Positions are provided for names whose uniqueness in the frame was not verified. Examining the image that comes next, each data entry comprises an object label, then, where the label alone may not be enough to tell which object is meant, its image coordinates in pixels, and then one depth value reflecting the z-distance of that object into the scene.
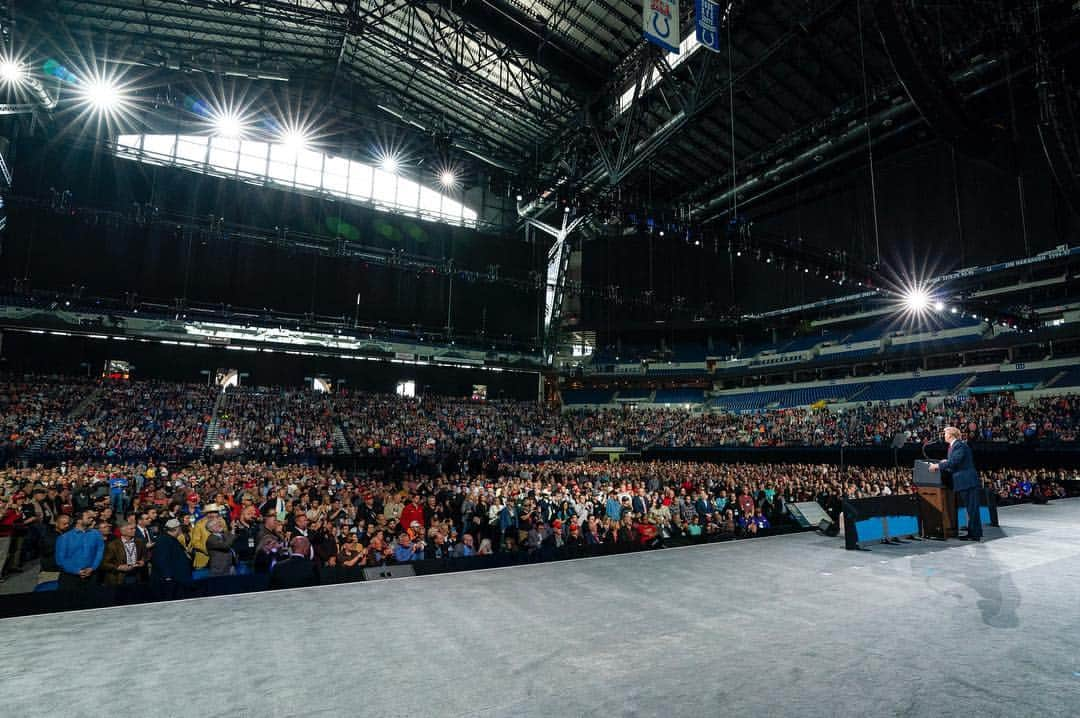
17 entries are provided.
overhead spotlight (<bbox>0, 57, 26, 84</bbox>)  17.56
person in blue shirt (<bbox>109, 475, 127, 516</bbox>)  12.92
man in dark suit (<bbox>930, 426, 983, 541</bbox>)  6.74
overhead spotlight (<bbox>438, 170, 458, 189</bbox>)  23.88
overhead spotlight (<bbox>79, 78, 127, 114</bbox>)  20.59
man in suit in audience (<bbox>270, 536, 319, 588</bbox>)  5.60
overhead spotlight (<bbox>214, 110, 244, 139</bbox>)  24.41
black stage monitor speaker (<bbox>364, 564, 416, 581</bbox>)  5.98
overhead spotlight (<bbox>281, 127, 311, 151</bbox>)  26.55
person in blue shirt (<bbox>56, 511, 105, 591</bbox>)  5.46
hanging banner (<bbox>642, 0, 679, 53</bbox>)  11.89
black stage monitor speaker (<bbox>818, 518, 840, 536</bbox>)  8.34
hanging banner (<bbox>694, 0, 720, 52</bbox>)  12.67
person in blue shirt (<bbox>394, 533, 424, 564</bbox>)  7.43
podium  7.40
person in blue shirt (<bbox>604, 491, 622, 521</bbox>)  10.83
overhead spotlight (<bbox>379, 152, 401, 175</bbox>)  26.92
